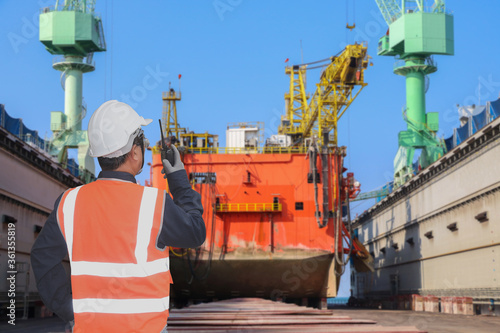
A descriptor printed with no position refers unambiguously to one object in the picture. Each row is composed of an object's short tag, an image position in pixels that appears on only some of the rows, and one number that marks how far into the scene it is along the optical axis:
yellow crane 32.56
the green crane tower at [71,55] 49.44
